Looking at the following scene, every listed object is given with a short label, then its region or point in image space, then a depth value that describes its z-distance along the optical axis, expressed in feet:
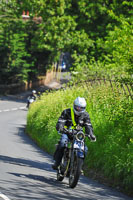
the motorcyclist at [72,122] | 65.13
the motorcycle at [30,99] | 277.85
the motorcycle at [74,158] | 61.62
